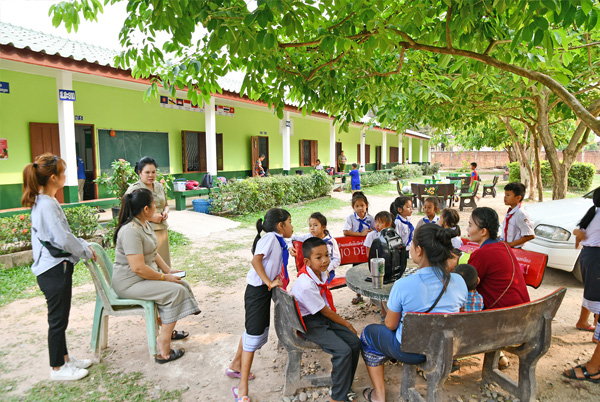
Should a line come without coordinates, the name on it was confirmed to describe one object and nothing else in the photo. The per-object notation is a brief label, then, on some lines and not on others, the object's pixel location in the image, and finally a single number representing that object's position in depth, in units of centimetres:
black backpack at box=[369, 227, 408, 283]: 317
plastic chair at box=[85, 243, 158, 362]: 324
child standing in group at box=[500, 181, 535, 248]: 429
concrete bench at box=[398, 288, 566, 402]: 225
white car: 513
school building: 786
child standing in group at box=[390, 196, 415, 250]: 436
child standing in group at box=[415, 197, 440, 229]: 474
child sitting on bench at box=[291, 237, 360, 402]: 255
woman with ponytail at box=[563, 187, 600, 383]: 325
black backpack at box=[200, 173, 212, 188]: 1155
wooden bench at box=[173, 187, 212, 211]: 1062
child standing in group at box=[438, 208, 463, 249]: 411
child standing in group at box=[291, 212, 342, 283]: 380
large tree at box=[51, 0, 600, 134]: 271
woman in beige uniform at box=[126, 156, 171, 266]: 413
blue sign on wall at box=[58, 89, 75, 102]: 781
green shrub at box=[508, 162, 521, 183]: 2039
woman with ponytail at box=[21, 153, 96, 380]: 290
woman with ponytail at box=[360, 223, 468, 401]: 233
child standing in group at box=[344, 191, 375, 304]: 458
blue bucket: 1054
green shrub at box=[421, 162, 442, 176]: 3203
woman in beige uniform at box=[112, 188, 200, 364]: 315
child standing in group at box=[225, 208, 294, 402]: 281
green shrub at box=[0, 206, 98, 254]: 583
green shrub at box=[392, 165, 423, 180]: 2520
